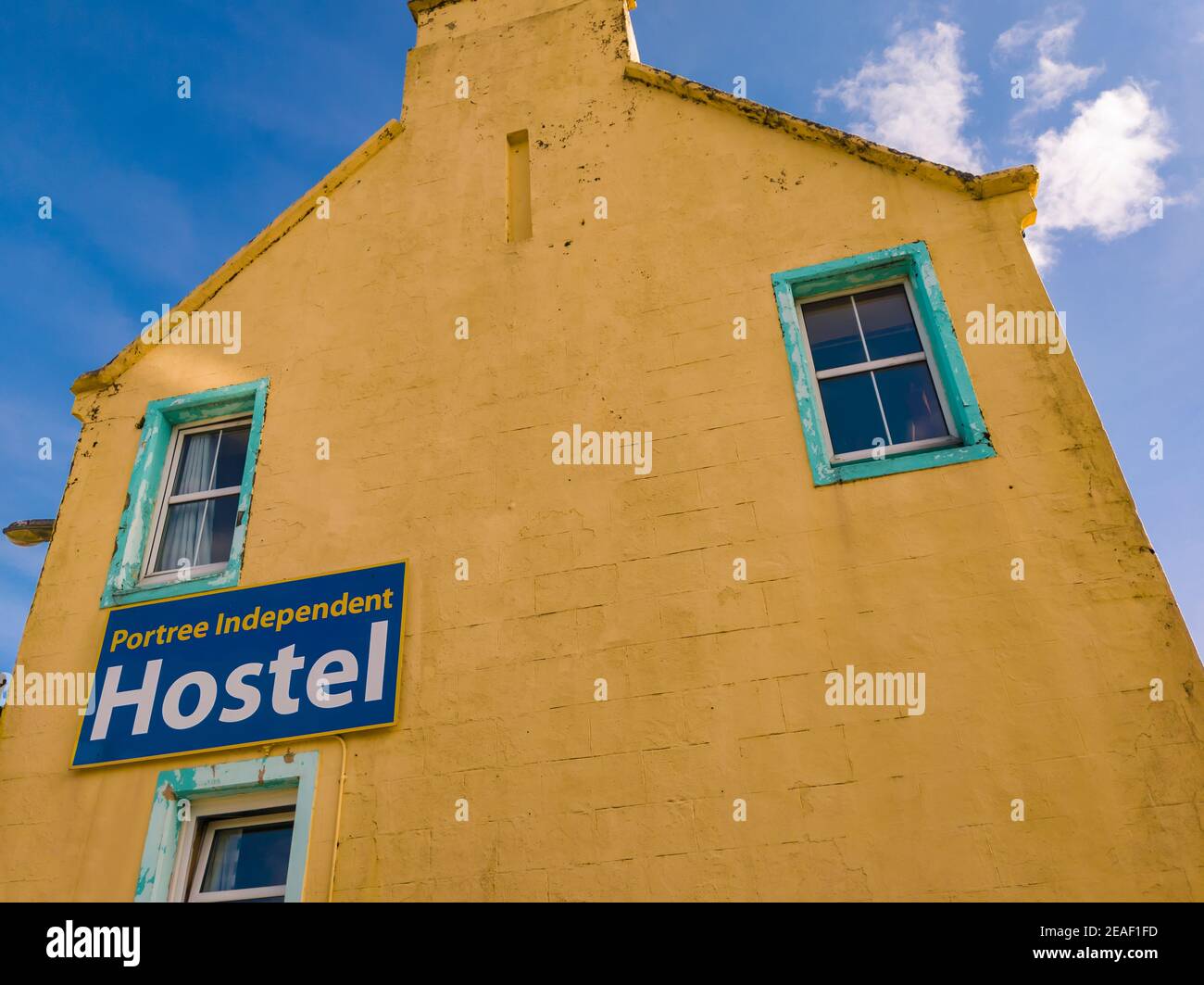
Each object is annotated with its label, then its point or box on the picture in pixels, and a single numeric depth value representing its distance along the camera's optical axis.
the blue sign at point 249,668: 6.29
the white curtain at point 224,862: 6.10
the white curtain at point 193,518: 7.50
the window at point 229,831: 5.95
